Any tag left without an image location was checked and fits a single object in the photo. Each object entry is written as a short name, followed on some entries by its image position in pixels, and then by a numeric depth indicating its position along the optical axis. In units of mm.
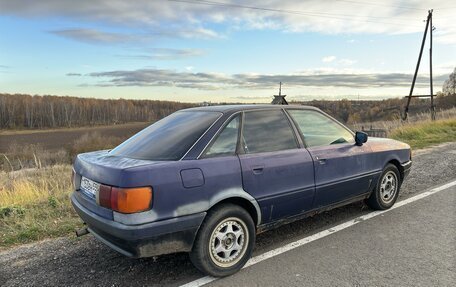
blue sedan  3016
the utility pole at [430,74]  24472
